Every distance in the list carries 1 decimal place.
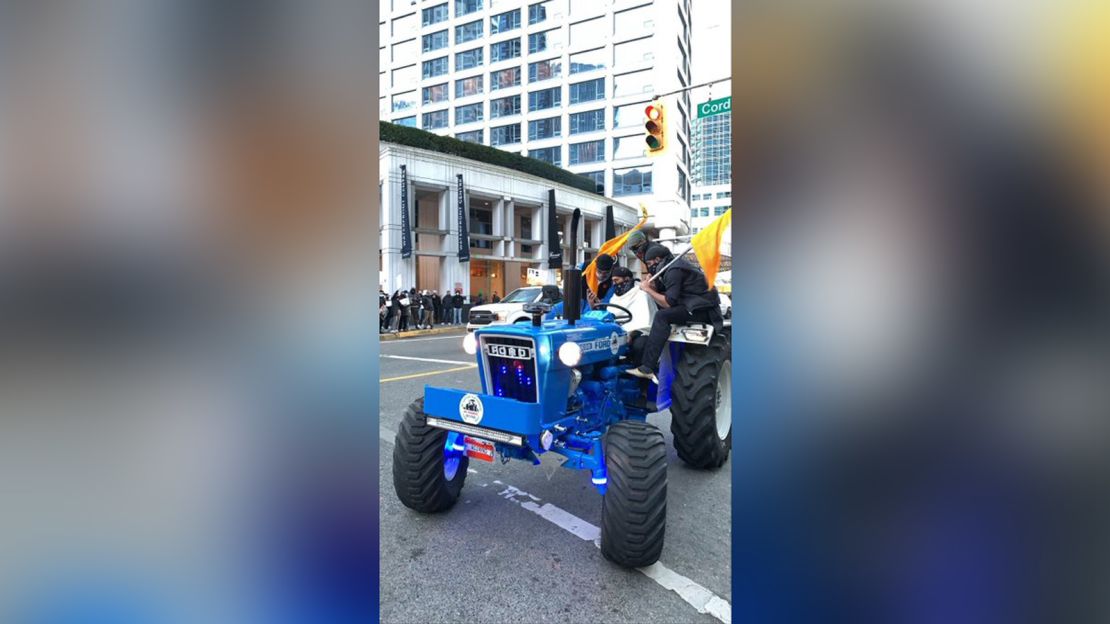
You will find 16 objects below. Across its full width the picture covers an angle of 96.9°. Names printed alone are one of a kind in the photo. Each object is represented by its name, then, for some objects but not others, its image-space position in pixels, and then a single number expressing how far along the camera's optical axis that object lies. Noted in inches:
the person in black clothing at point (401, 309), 713.0
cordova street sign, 264.8
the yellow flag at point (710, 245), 156.3
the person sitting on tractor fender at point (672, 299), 152.3
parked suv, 595.8
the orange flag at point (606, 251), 190.4
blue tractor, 104.2
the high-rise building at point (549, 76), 1487.5
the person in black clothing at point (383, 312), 695.5
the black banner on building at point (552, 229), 1176.3
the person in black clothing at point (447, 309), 907.4
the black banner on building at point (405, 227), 903.7
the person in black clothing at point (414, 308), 809.2
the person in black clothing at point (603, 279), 184.7
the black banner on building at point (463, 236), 1008.2
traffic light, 345.7
